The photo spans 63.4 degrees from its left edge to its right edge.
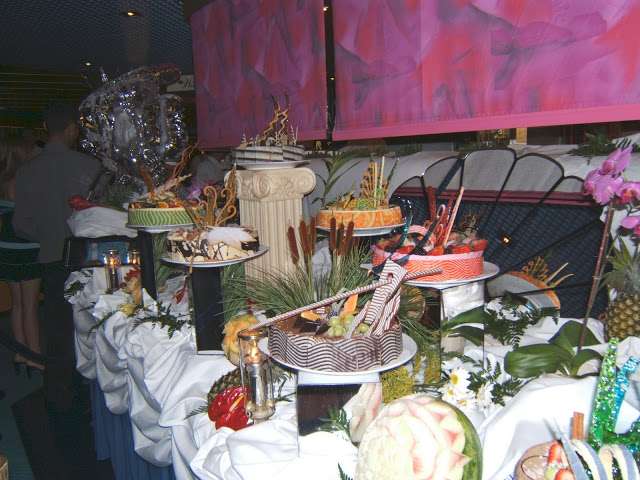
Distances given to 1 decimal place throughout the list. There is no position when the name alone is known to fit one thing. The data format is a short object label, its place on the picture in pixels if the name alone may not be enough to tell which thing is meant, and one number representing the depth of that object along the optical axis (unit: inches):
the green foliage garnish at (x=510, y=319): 51.9
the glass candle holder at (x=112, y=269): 86.7
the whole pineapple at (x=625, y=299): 47.9
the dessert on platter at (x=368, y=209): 66.2
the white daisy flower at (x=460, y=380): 39.4
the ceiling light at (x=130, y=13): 162.2
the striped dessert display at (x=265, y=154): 67.7
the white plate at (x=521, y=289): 62.9
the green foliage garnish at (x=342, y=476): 30.8
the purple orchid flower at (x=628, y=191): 38.6
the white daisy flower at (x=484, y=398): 38.9
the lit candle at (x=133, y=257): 90.4
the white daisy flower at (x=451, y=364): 42.8
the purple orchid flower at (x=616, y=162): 37.7
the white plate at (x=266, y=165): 68.2
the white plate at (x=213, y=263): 56.2
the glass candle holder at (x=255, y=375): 39.7
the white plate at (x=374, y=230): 64.7
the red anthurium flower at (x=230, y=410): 41.7
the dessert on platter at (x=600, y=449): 19.6
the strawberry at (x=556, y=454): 22.0
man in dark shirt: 112.0
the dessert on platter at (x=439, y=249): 44.8
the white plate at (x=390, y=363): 34.1
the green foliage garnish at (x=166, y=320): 64.0
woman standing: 129.0
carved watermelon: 25.8
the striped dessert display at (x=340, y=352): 34.1
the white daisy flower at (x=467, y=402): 39.2
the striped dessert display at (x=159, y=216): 72.1
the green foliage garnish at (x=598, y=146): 64.5
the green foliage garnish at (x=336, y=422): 35.2
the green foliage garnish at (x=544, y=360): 40.7
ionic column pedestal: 70.1
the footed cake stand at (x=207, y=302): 56.6
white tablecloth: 32.9
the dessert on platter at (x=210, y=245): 56.6
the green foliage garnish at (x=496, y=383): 39.4
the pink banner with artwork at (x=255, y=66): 112.5
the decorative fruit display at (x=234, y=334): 50.5
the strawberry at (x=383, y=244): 49.8
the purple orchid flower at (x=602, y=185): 39.7
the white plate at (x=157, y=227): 72.6
